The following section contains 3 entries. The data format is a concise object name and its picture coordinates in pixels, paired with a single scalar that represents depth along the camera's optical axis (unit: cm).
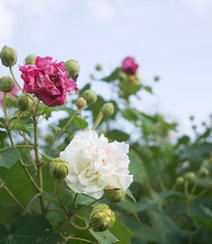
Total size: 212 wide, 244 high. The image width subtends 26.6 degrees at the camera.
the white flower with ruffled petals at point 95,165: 96
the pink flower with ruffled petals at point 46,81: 103
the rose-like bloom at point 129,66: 224
